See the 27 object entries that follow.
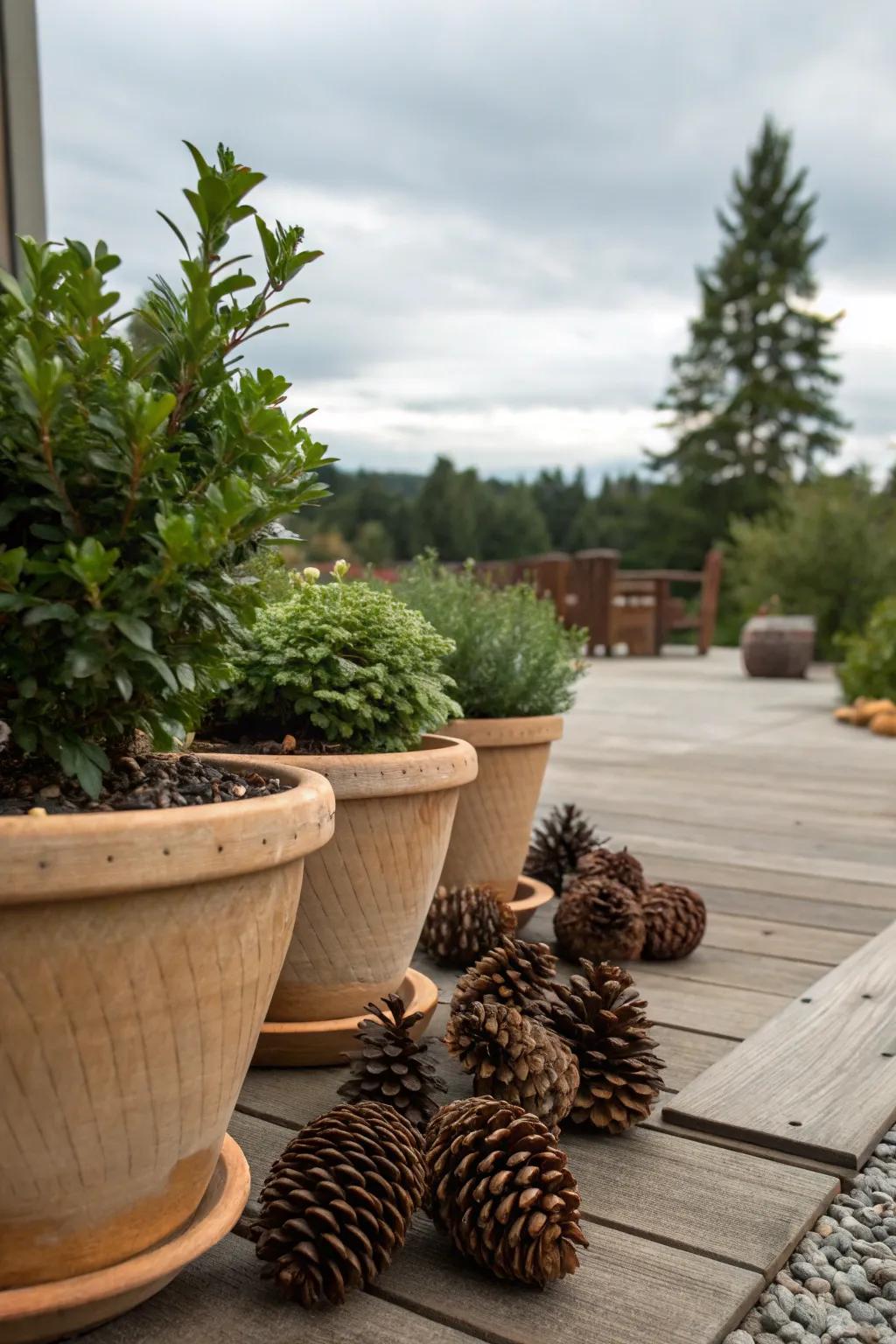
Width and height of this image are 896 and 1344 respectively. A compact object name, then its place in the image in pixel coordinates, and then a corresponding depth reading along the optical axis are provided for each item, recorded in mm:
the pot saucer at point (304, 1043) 1466
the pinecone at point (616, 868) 2123
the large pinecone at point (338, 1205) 973
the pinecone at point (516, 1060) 1300
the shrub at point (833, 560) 11672
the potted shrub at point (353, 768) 1452
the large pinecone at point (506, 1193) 997
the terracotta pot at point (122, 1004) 787
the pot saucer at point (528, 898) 2156
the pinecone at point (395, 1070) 1284
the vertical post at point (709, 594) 12039
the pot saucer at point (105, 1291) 838
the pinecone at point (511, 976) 1451
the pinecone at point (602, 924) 1959
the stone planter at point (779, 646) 9180
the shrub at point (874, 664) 6461
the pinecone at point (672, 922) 2002
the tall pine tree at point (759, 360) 26156
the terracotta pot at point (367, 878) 1439
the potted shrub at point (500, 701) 2053
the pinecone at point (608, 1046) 1322
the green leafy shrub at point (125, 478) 825
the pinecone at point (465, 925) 1906
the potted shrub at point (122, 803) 803
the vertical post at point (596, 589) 10961
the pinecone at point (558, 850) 2504
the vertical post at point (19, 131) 2627
